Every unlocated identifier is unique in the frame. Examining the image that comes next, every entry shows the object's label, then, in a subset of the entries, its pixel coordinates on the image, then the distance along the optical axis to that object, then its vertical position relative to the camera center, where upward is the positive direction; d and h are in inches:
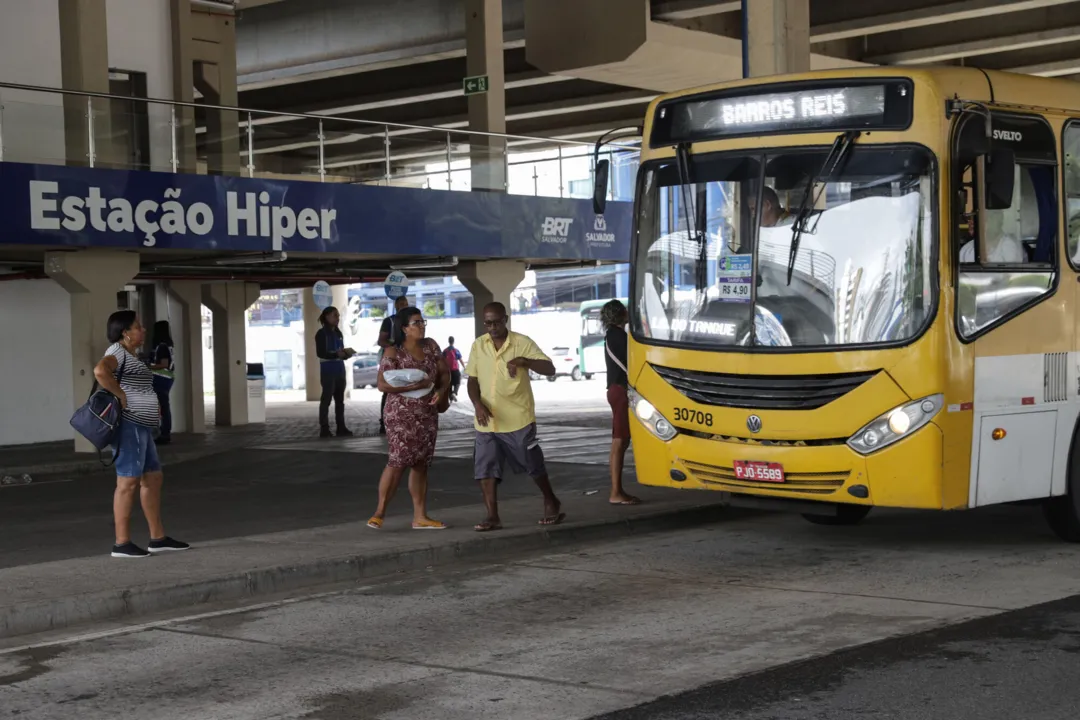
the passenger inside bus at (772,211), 408.5 +24.8
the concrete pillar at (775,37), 738.8 +134.7
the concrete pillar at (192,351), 1024.9 -26.0
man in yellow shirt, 463.2 -30.7
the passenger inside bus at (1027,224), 410.6 +19.7
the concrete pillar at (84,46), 809.5 +153.0
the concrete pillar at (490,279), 991.6 +18.9
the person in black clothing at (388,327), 653.3 -9.8
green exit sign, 1010.1 +155.6
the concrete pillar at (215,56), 1015.6 +181.7
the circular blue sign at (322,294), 1044.5 +12.3
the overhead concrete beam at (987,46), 1107.3 +193.9
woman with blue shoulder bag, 420.5 -29.3
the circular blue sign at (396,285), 967.0 +16.2
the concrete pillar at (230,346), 1090.7 -24.5
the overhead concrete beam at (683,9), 956.6 +195.1
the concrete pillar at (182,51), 978.1 +179.4
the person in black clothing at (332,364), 935.0 -34.7
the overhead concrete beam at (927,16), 1005.2 +197.7
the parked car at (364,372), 2455.7 -105.6
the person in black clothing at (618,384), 528.1 -30.3
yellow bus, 390.9 +0.7
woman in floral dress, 462.3 -29.4
